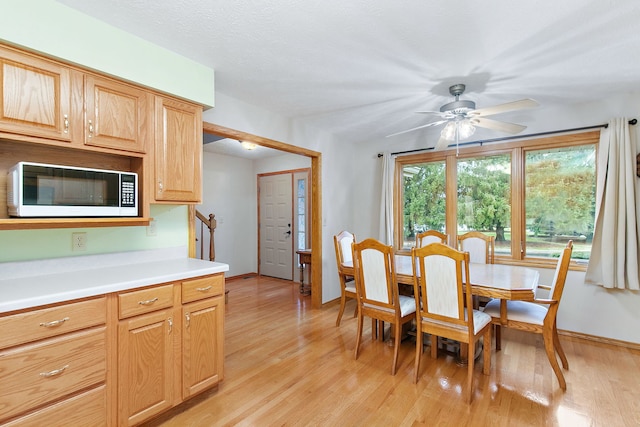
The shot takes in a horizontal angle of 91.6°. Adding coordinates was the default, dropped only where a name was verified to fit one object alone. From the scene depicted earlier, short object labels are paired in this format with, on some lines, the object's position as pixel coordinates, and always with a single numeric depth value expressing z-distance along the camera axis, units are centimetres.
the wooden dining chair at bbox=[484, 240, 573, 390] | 225
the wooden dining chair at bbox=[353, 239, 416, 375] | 255
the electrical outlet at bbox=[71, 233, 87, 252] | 200
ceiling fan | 263
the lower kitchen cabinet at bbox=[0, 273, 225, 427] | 140
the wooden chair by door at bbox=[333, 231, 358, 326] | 326
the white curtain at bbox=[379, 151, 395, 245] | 443
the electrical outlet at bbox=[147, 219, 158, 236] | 237
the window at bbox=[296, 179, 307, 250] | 565
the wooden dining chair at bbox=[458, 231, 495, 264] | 340
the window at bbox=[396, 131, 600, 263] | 332
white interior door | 582
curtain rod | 307
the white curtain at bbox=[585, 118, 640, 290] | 290
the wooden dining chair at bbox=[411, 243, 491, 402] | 216
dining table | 223
